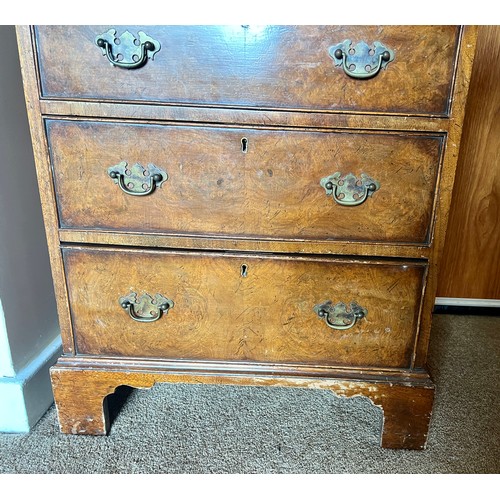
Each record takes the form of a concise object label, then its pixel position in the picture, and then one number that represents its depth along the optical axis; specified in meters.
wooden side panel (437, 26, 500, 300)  1.38
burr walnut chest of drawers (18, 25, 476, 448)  0.75
